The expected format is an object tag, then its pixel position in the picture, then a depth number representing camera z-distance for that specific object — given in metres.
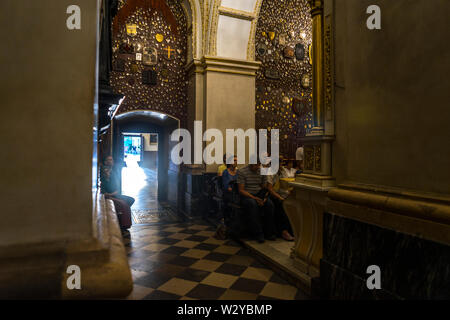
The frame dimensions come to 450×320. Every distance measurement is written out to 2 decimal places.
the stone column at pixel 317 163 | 2.86
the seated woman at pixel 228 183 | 5.15
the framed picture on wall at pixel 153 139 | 21.42
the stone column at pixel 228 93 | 6.71
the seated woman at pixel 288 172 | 5.60
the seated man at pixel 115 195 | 4.96
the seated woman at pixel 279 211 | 4.79
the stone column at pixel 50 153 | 0.80
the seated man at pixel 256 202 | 4.54
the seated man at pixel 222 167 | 6.45
